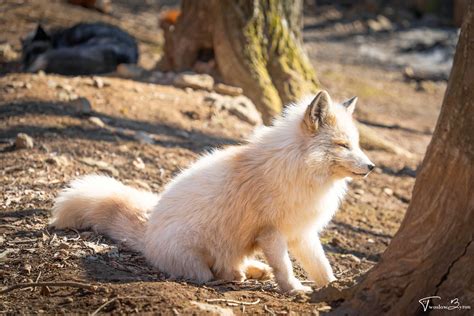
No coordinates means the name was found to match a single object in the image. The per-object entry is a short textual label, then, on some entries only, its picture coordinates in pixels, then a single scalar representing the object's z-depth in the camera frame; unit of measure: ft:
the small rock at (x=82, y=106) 49.49
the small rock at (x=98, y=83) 54.49
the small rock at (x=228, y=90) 55.01
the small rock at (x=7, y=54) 66.18
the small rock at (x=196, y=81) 56.13
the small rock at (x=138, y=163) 44.19
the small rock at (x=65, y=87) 53.06
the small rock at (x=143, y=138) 48.06
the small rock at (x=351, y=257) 38.01
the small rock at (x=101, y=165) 42.13
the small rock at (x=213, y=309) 24.36
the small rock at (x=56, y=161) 41.37
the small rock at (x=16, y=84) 53.16
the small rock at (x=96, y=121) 48.52
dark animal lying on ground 60.49
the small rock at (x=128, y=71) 59.31
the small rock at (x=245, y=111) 53.88
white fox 30.14
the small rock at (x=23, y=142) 42.82
